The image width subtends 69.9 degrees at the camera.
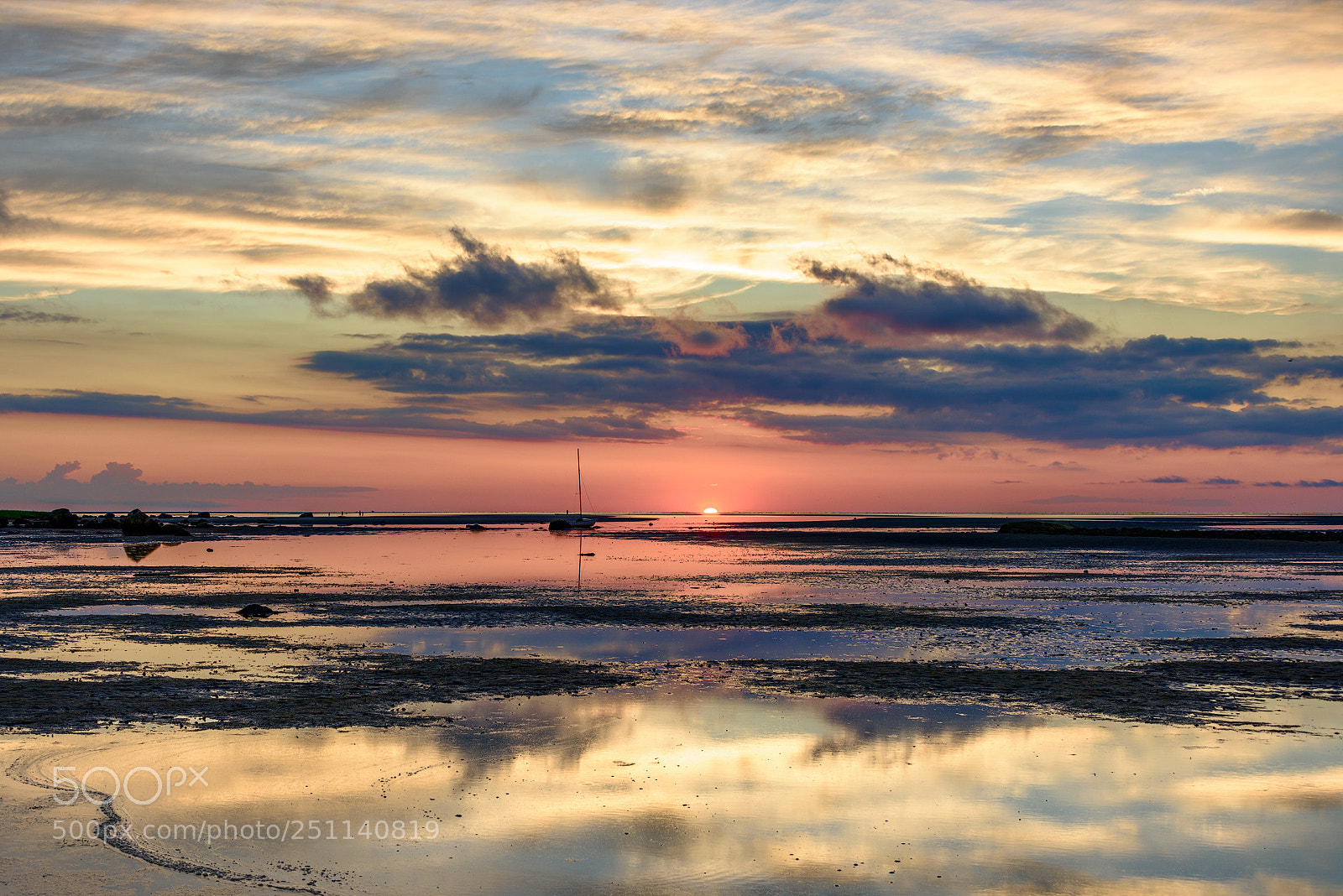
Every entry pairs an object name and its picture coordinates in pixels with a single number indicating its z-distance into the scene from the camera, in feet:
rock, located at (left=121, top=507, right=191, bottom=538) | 377.09
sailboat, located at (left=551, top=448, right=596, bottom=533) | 495.41
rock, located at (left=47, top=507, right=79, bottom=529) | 444.96
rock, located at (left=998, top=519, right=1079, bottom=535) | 443.32
